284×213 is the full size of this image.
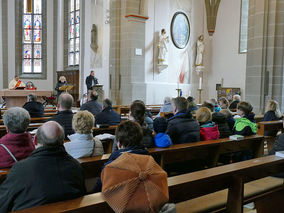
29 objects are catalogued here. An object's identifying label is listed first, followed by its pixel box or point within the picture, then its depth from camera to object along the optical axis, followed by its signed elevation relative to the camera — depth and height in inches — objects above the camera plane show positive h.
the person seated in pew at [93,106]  276.4 -22.9
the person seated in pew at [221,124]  196.5 -26.0
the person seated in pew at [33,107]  260.5 -23.4
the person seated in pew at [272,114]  252.2 -24.2
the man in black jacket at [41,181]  75.3 -24.8
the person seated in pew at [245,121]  188.1 -23.7
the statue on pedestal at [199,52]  605.6 +56.5
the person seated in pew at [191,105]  223.9 -16.7
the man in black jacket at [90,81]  501.7 -2.3
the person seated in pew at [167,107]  309.1 -25.1
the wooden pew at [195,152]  119.3 -33.4
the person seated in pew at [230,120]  218.4 -26.5
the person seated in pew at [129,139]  94.0 -17.4
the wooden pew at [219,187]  67.2 -27.6
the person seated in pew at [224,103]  286.7 -19.1
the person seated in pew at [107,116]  230.0 -26.1
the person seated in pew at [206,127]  181.3 -26.2
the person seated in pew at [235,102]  362.6 -23.1
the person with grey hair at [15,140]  105.5 -20.7
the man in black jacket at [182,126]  168.9 -23.8
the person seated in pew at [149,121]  180.3 -22.8
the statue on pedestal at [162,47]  524.2 +55.8
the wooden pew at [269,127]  215.6 -30.0
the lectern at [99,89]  463.9 -14.0
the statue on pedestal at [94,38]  562.3 +73.5
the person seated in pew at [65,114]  178.1 -19.7
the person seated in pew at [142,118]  143.5 -17.0
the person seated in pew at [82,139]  122.7 -23.4
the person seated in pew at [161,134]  144.9 -24.6
